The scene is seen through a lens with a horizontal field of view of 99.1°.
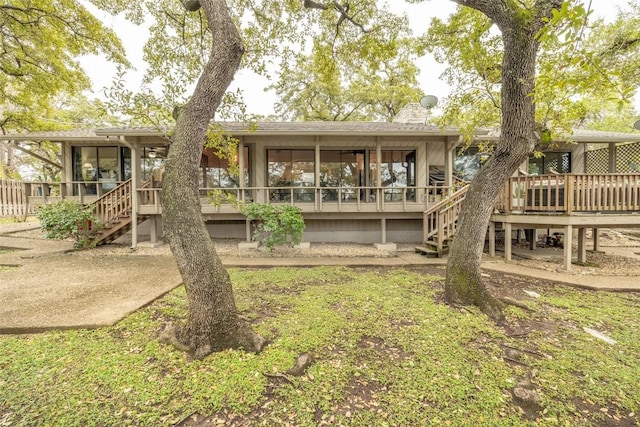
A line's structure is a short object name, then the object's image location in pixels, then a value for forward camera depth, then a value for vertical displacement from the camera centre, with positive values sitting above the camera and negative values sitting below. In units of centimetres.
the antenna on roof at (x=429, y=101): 1105 +424
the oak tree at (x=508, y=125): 358 +113
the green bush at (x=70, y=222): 779 -44
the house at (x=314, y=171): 871 +131
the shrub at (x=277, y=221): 741 -40
